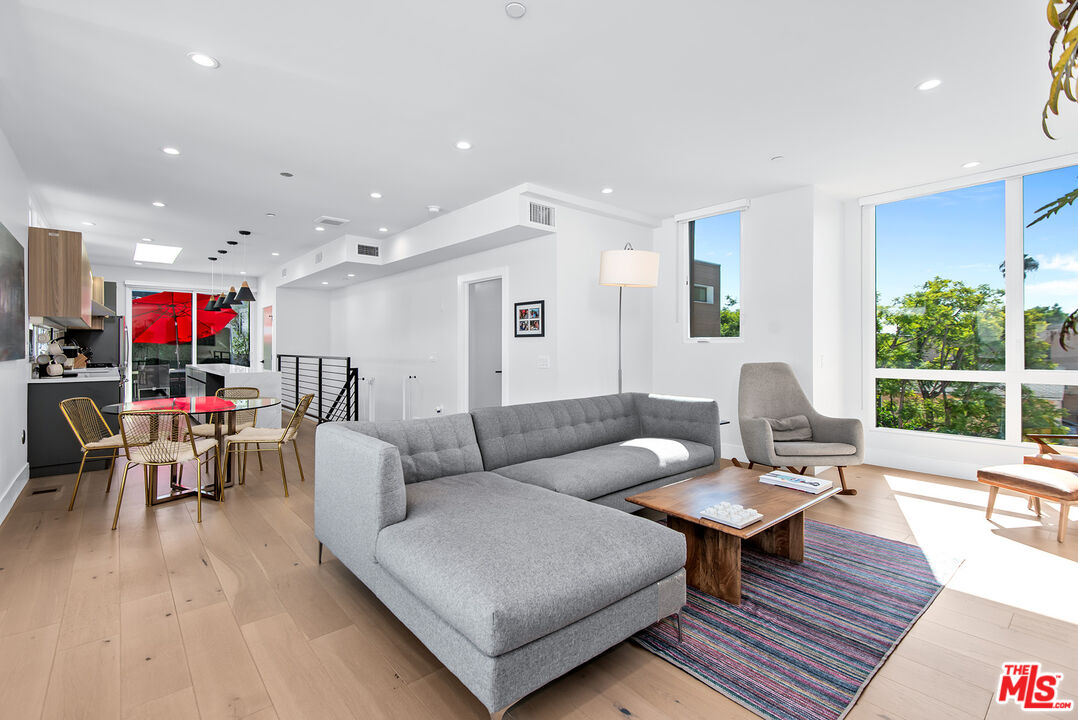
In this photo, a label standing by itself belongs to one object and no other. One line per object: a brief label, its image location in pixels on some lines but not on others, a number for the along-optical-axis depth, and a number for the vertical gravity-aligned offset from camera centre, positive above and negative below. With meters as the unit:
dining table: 3.76 -0.37
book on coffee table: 2.99 -0.72
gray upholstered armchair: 4.10 -0.58
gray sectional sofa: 1.72 -0.73
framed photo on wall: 5.30 +0.38
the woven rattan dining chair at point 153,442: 3.45 -0.56
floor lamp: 4.54 +0.75
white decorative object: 2.45 -0.74
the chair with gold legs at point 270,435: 4.11 -0.62
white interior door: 6.38 +0.17
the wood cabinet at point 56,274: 4.32 +0.68
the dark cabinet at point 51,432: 4.46 -0.63
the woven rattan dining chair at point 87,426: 3.71 -0.50
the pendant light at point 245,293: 6.74 +0.80
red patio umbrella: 9.79 +0.71
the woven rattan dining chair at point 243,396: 5.02 -0.38
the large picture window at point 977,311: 4.38 +0.41
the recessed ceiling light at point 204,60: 2.78 +1.55
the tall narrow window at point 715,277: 5.50 +0.85
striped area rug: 1.94 -1.17
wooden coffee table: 2.52 -0.80
